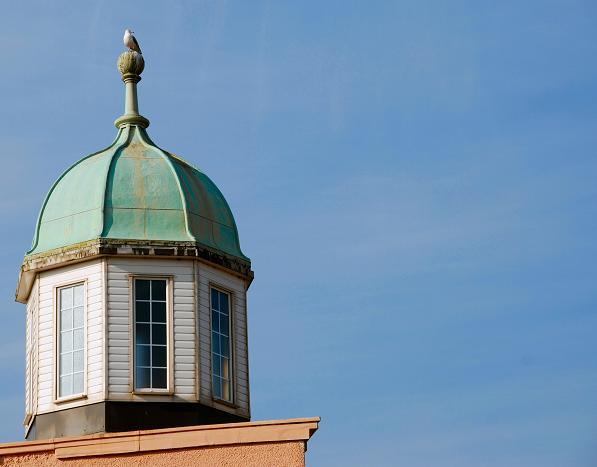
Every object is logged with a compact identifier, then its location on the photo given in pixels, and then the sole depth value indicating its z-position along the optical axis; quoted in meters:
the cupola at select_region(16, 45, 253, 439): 27.27
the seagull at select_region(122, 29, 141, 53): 31.62
